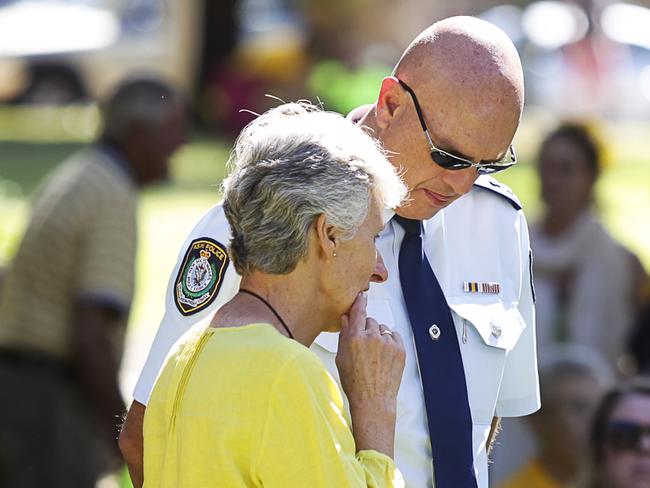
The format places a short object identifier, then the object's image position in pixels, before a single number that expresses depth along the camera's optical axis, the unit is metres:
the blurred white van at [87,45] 42.22
